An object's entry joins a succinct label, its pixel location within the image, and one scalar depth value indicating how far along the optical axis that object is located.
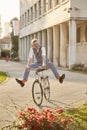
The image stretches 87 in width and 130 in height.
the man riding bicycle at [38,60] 14.18
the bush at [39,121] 7.11
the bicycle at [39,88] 13.77
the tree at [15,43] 106.19
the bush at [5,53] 114.84
